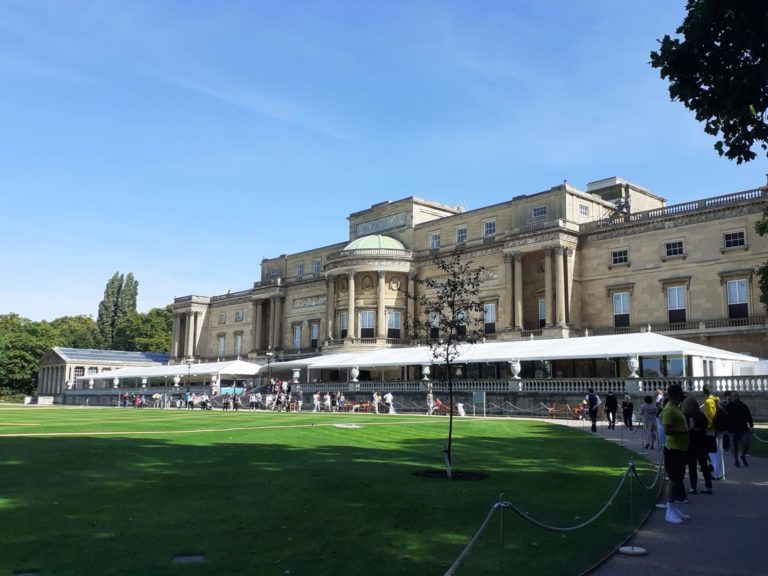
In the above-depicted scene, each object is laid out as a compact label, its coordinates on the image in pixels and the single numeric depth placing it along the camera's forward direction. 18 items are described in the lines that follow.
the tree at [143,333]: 118.44
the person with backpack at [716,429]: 15.35
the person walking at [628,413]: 30.00
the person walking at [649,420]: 21.62
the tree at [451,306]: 16.06
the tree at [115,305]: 121.50
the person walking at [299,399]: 51.31
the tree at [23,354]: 102.12
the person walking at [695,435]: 12.78
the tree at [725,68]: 12.86
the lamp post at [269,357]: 65.38
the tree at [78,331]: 124.75
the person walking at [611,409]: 29.72
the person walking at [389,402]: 45.87
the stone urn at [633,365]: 37.38
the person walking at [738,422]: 16.44
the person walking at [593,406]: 28.55
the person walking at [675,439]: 11.25
